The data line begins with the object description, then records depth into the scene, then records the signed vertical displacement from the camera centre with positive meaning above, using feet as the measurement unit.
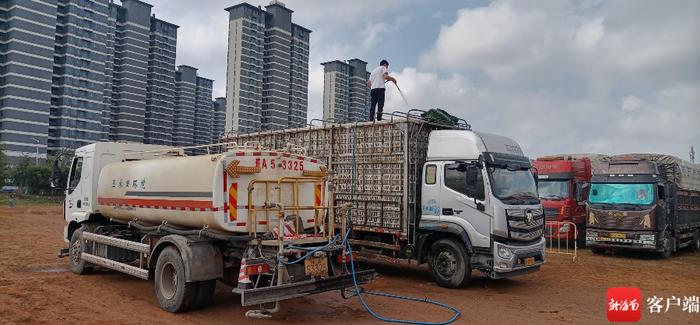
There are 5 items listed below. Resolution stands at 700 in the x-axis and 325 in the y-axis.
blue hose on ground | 23.38 -6.34
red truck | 58.18 +0.19
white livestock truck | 30.96 -0.31
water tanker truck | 22.68 -2.16
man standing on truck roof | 43.16 +9.71
